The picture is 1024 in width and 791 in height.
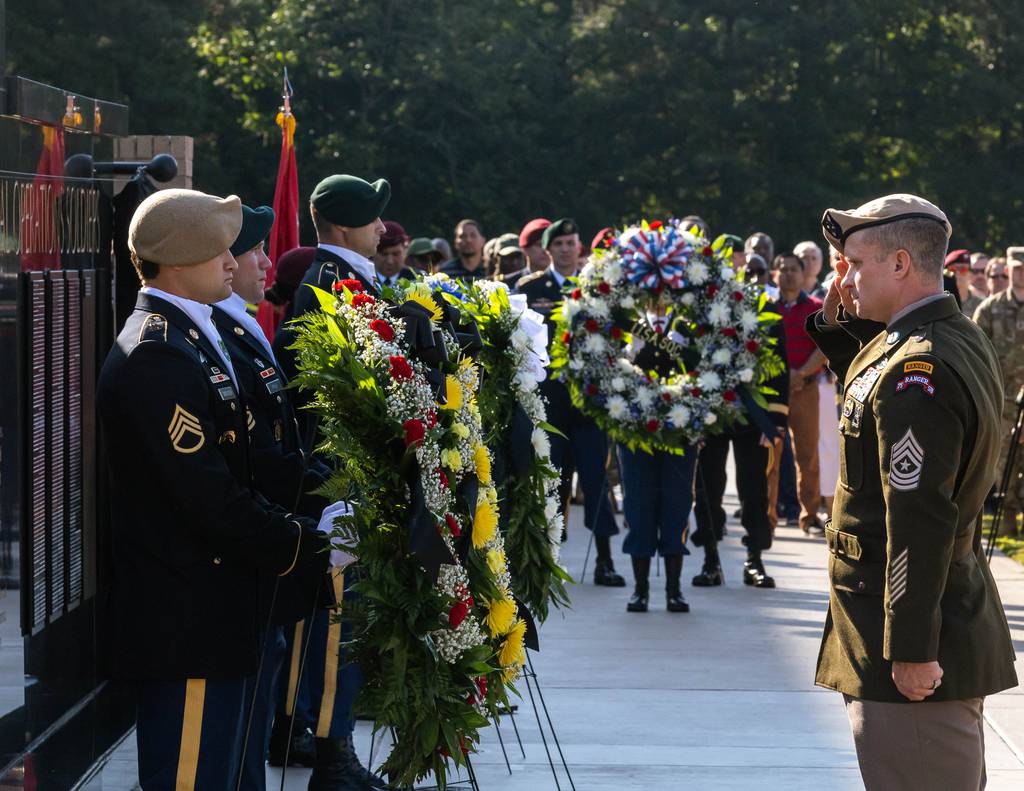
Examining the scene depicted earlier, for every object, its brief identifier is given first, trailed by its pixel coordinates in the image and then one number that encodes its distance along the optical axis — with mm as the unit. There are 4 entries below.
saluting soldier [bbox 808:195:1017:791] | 7172
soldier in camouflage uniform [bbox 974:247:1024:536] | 23953
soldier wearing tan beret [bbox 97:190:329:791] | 7699
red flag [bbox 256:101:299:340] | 16969
